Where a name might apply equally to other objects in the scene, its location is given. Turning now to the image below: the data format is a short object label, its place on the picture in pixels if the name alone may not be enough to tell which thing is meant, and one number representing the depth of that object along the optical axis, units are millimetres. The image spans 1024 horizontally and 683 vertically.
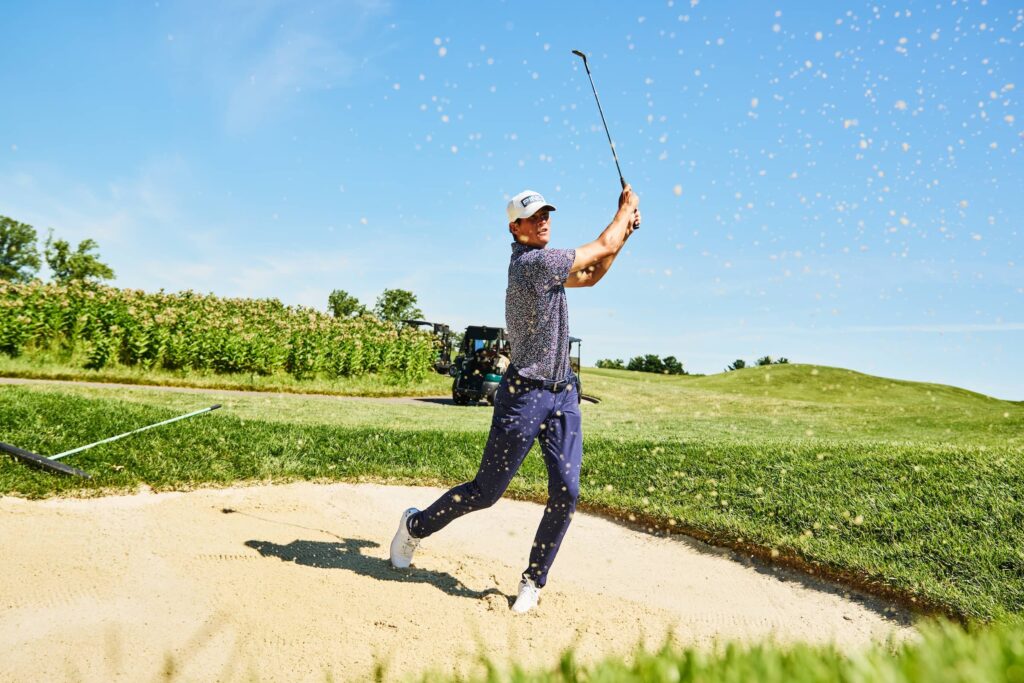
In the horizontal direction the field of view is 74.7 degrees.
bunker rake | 6219
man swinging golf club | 3723
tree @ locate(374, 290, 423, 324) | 68750
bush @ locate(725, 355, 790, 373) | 38191
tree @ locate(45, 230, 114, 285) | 55719
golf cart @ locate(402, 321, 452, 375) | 24672
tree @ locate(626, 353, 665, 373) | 46344
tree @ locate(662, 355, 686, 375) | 44938
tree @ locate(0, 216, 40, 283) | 74688
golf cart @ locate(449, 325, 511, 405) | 16953
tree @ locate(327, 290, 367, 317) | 69812
